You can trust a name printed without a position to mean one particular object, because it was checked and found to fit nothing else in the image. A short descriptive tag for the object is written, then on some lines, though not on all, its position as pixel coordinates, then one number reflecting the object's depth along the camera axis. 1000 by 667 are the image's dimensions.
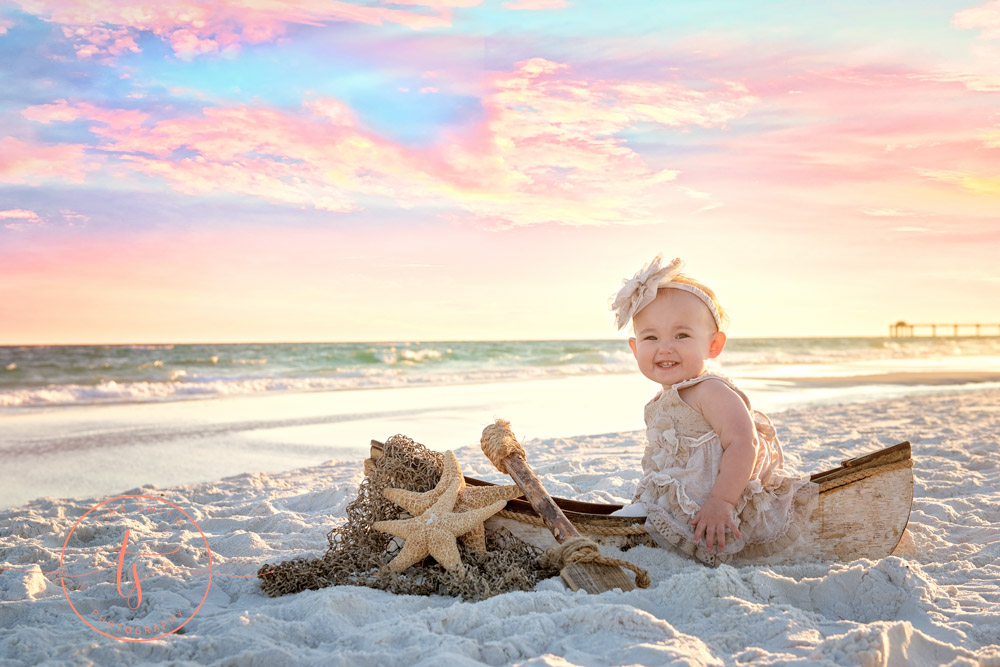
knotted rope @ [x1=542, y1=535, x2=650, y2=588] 2.91
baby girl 3.11
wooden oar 2.88
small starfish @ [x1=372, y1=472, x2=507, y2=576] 3.07
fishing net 2.97
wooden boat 3.27
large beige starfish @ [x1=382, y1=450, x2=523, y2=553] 3.22
